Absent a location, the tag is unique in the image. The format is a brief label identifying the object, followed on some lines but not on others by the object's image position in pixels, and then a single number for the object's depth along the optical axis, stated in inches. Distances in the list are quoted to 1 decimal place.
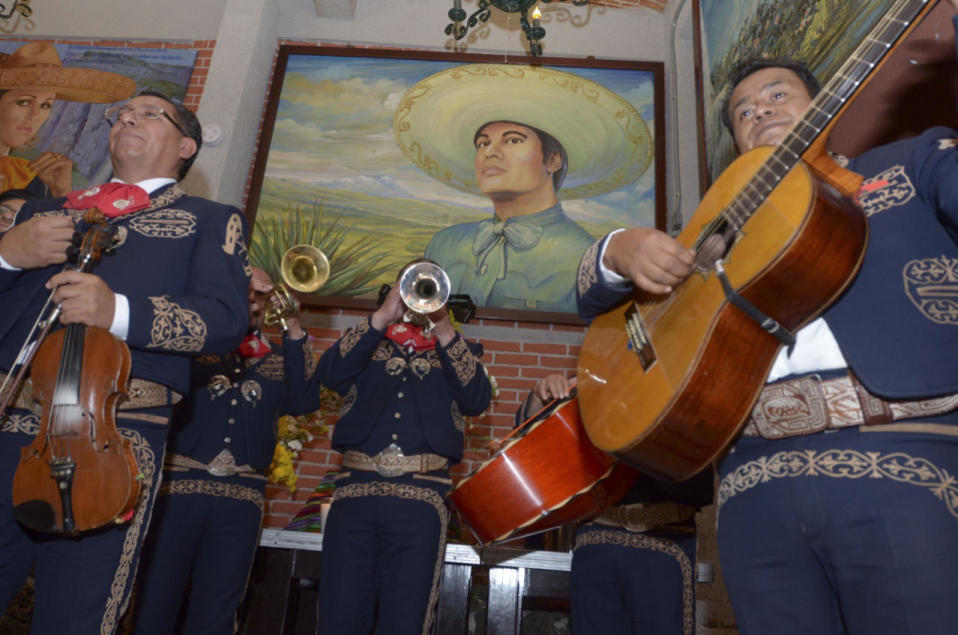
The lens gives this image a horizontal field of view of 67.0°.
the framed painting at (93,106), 227.8
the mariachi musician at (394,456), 111.8
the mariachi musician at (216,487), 116.3
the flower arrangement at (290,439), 166.1
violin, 65.8
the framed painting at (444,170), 207.5
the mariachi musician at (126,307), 69.6
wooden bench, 129.0
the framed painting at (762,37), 118.3
